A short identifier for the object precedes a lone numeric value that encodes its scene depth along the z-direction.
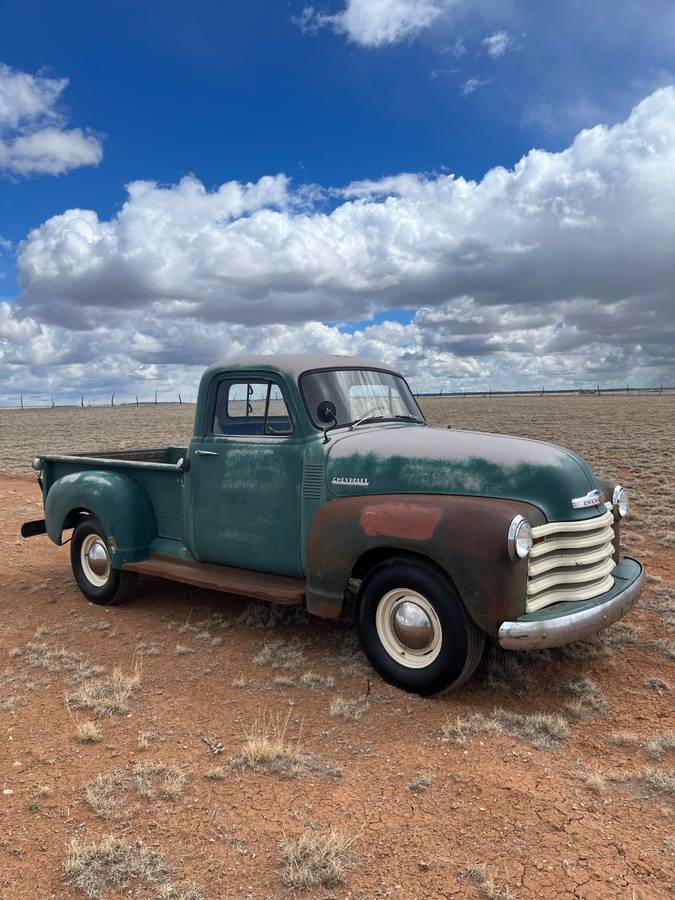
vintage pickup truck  3.77
